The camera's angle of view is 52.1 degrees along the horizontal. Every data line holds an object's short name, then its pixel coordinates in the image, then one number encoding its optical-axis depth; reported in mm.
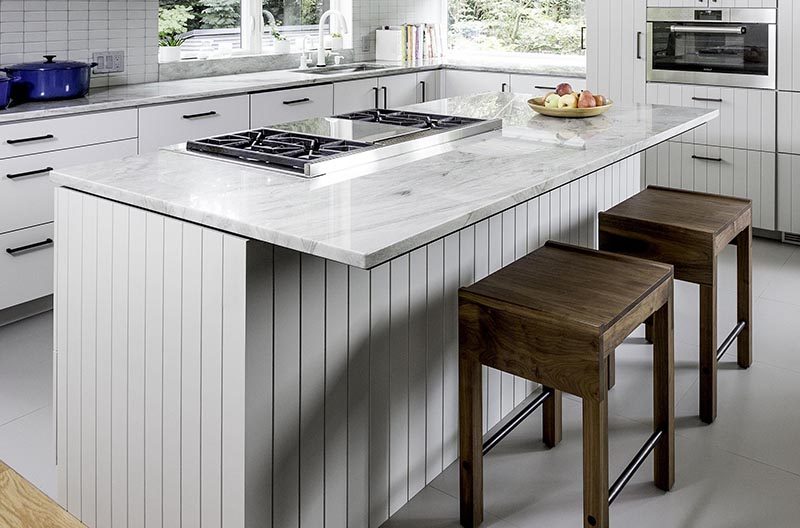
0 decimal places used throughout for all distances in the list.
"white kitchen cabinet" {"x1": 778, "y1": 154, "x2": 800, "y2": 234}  4293
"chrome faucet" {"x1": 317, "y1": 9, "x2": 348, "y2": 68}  5193
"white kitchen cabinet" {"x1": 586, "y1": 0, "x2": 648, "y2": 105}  4617
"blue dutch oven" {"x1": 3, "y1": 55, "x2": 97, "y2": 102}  3441
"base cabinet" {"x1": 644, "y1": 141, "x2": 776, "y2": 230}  4395
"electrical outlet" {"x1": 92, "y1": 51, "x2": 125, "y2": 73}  4064
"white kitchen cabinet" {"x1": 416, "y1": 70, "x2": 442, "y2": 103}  5359
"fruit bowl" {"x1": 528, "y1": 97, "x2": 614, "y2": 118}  2838
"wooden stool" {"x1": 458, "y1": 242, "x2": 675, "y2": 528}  1759
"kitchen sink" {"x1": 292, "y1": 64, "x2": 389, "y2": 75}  5062
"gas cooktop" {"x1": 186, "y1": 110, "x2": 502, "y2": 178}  2012
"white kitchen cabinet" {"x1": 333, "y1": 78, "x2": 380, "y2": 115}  4672
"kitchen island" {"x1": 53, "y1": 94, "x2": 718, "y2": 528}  1622
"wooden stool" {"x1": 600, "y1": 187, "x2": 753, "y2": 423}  2535
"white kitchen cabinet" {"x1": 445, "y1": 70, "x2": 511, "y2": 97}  5238
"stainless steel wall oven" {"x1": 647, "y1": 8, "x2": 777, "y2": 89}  4230
